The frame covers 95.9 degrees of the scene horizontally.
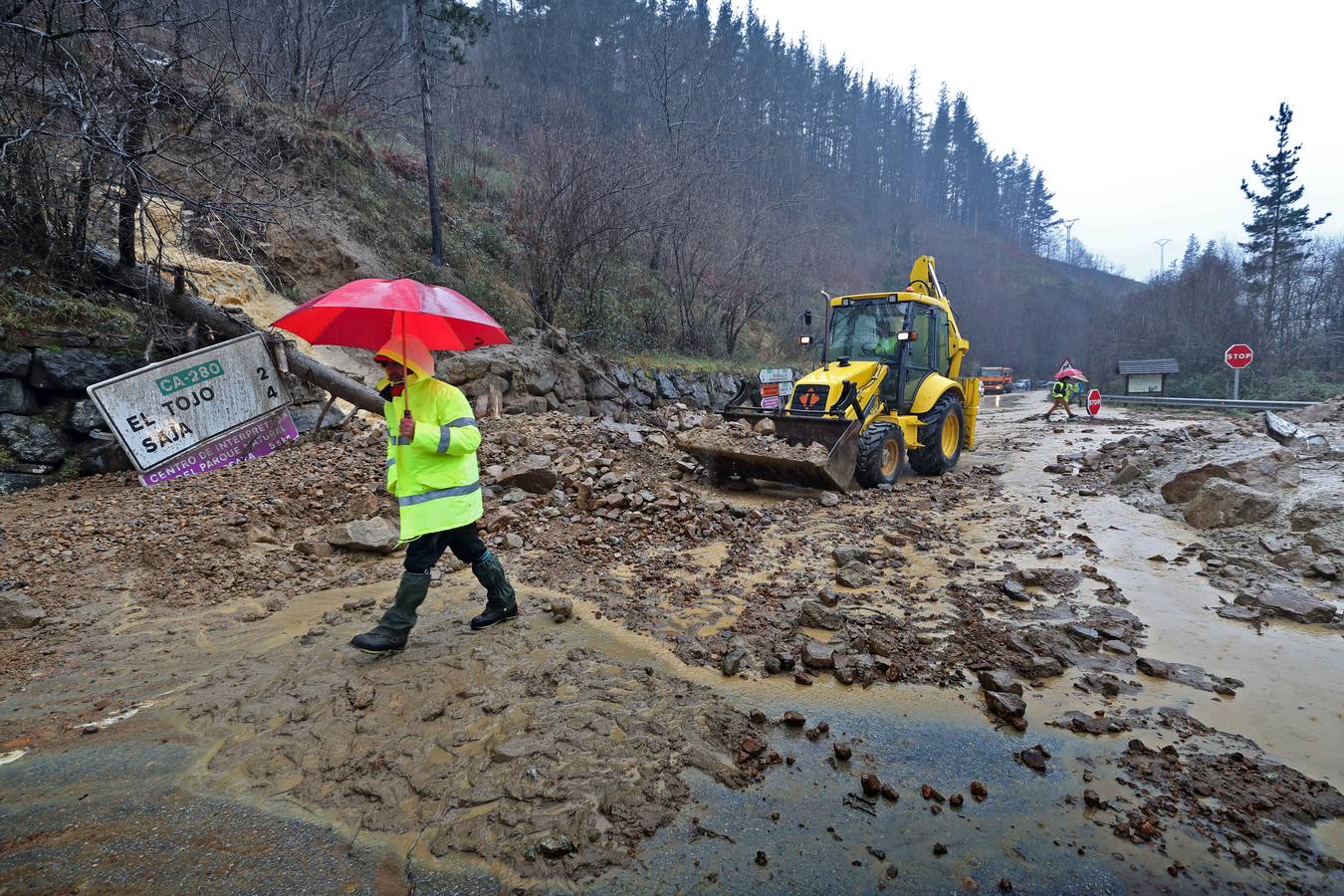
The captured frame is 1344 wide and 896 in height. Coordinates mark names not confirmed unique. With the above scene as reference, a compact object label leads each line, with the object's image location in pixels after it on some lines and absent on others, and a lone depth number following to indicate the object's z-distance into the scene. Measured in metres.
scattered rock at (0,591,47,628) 3.86
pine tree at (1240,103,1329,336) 29.00
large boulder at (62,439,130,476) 6.34
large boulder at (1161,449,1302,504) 6.37
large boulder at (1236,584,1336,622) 4.04
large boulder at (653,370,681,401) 14.59
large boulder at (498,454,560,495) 6.58
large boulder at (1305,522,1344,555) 4.90
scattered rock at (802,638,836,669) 3.53
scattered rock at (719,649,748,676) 3.46
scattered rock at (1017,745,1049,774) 2.68
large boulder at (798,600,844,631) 4.01
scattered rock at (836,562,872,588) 4.78
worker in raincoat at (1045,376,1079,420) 18.32
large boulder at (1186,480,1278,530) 5.84
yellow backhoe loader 7.75
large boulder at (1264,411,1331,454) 6.93
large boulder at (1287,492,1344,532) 5.26
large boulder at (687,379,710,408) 15.43
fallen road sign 5.83
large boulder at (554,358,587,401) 11.84
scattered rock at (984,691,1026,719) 3.02
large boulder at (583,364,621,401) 12.48
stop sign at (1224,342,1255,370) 18.09
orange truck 35.09
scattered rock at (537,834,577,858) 2.17
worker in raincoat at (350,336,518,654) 3.32
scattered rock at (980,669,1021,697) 3.23
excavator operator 9.05
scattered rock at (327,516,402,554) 5.26
